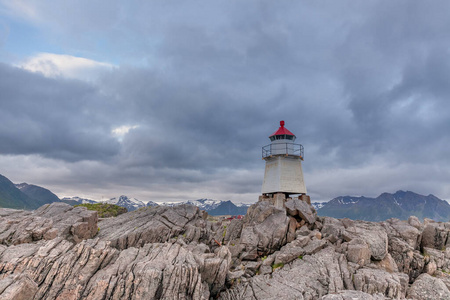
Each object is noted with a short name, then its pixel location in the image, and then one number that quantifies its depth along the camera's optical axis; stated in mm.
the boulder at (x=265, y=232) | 28422
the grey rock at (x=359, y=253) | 24812
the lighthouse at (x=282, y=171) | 47625
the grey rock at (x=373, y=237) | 25828
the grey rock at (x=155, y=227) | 28984
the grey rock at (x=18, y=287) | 15828
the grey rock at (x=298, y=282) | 20891
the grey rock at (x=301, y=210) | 32906
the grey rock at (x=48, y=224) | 25516
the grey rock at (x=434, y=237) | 29969
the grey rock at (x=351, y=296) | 16708
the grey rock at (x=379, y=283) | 20469
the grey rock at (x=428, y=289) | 20703
